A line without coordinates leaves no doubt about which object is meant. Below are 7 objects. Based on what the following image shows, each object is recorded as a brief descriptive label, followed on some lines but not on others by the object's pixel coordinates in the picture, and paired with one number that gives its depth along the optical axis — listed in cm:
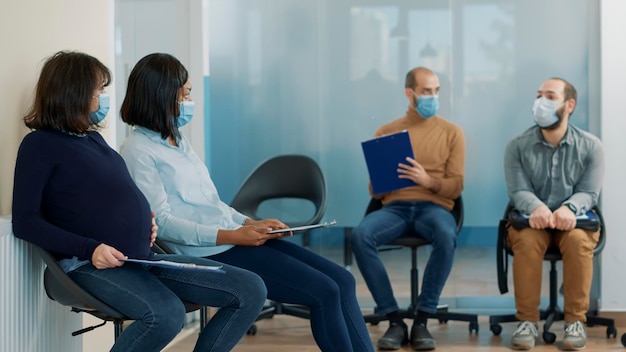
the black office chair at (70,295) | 469
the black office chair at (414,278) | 805
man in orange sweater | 784
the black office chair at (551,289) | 788
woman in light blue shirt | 543
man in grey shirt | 770
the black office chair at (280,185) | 855
